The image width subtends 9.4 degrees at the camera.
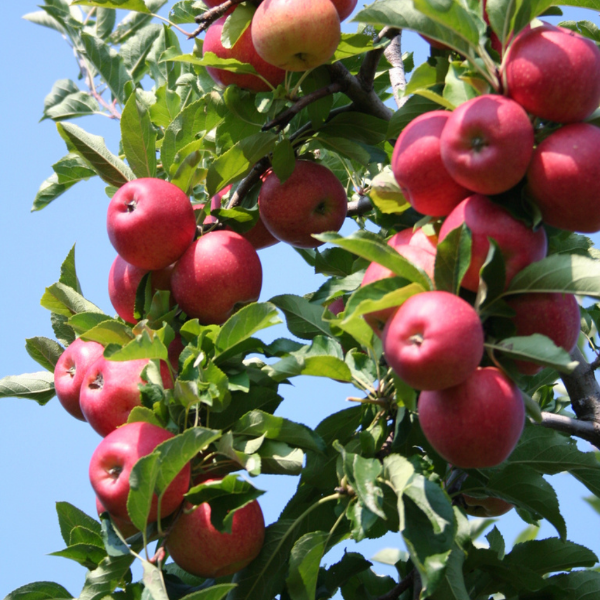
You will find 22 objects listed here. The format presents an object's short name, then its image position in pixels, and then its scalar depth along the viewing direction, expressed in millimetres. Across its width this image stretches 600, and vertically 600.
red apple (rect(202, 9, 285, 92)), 2883
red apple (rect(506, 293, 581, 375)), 2666
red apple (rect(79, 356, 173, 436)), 2813
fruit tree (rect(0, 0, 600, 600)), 2650
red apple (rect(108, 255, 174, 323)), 2889
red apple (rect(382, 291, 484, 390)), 2610
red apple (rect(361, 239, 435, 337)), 2681
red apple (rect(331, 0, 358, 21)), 2863
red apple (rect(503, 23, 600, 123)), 2660
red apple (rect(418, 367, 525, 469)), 2632
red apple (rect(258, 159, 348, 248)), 2917
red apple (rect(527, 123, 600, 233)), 2645
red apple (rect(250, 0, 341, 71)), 2798
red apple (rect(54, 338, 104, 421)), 2882
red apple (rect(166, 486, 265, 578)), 2758
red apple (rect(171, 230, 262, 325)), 2845
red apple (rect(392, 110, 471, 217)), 2688
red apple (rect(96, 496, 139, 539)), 2780
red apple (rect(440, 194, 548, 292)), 2655
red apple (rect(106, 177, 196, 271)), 2834
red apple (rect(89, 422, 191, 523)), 2745
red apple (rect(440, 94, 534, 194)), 2646
